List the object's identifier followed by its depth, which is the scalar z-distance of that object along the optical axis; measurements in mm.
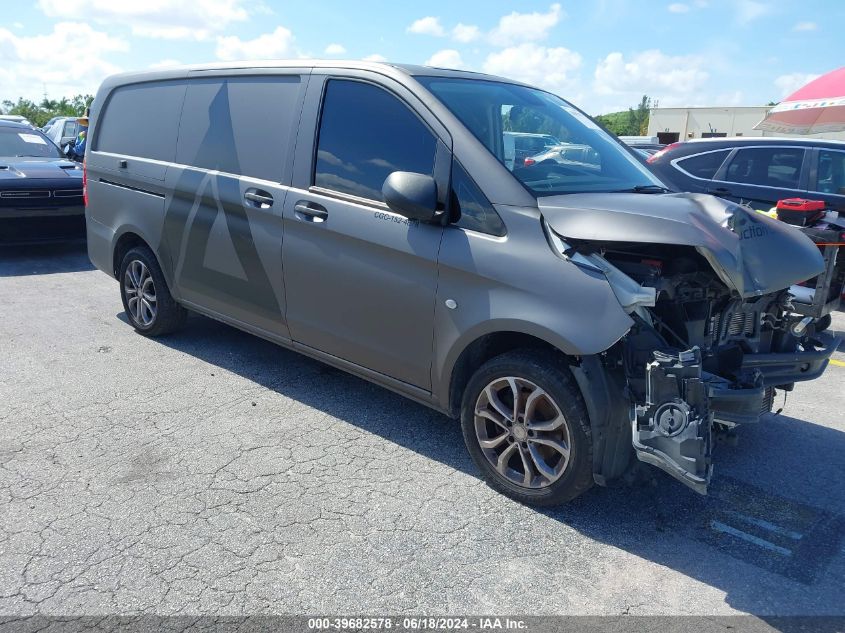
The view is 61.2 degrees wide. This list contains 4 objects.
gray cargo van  3164
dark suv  7453
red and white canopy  12812
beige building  33688
